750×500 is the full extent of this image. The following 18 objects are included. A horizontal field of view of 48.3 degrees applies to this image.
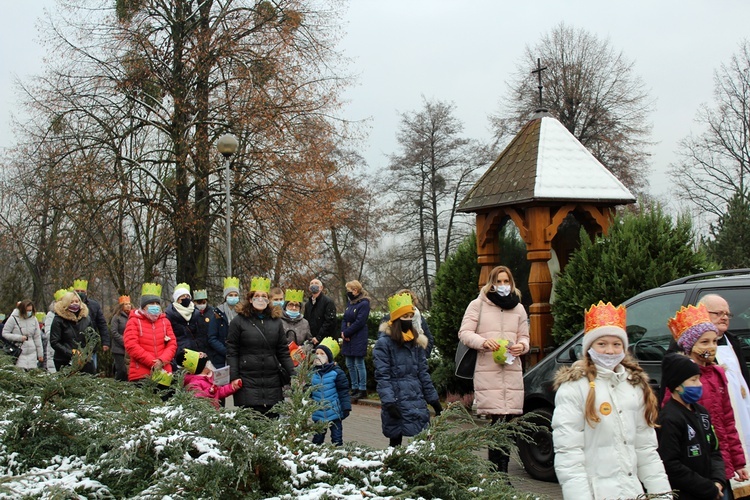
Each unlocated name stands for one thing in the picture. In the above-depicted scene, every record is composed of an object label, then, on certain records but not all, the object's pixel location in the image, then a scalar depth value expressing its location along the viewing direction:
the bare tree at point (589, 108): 35.84
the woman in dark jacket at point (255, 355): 8.00
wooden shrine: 11.07
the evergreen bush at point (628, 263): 9.01
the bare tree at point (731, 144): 35.03
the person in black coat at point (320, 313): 13.43
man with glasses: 5.37
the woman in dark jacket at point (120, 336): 12.07
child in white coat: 4.07
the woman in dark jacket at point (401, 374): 6.80
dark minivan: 6.34
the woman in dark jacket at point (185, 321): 10.98
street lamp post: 15.13
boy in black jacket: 4.41
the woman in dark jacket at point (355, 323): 12.75
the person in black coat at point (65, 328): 11.04
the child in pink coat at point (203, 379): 8.05
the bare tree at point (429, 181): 38.28
